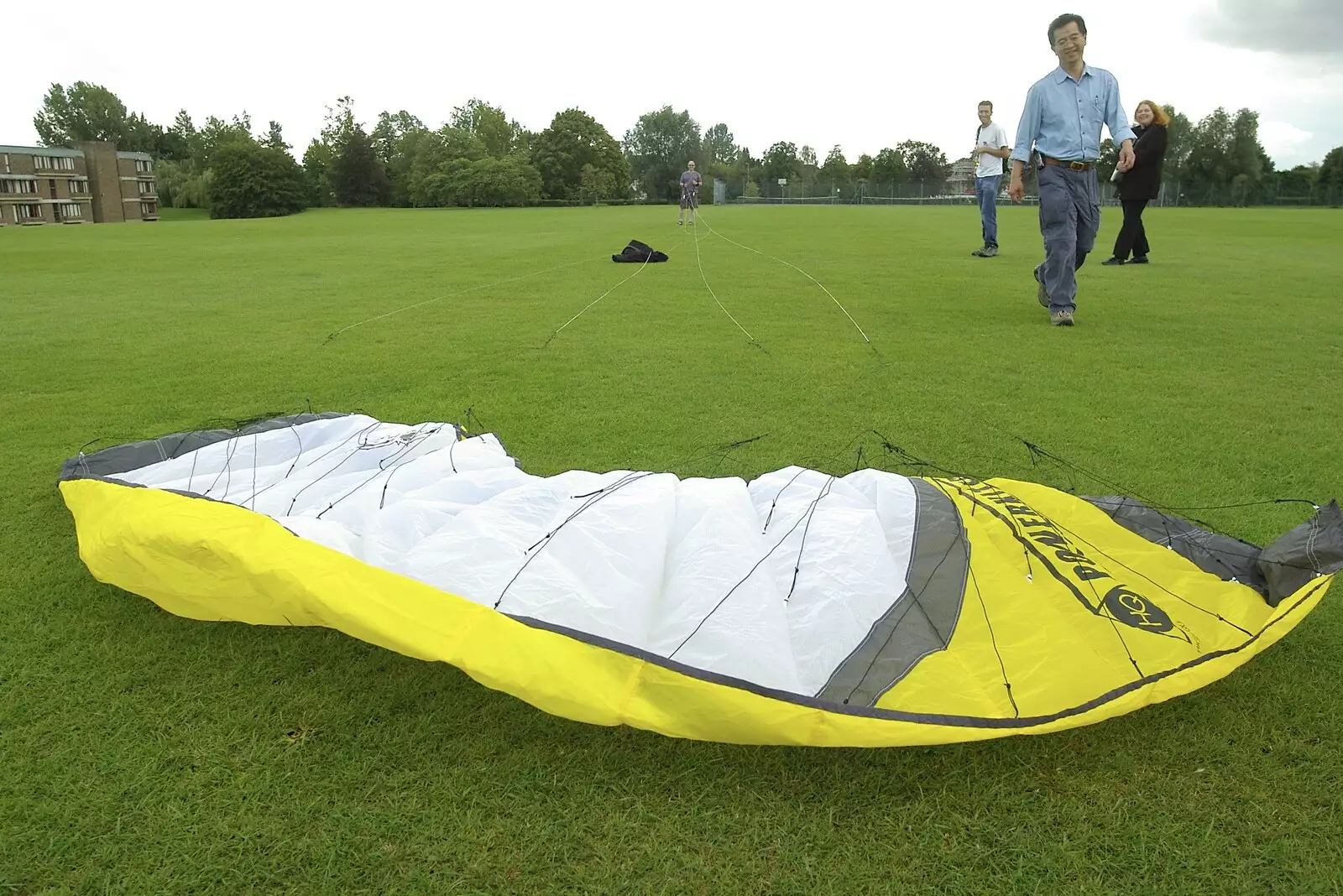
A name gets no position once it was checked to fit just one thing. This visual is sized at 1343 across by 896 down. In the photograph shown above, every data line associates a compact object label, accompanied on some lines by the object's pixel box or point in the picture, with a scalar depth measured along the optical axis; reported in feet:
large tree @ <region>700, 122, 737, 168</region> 325.62
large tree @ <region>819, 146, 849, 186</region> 265.75
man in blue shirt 18.39
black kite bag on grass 34.71
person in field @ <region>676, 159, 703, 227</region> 59.26
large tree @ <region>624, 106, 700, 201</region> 257.34
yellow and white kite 5.22
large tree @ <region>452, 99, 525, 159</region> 226.17
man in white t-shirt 33.14
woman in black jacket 28.37
